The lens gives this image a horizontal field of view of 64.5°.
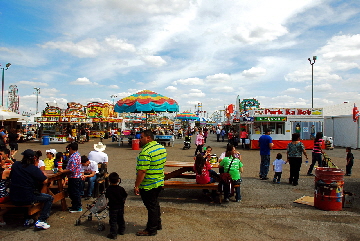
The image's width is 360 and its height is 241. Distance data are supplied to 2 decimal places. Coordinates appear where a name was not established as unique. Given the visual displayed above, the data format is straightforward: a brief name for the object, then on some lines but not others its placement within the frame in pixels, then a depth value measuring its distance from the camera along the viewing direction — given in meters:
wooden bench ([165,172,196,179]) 7.69
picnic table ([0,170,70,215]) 4.75
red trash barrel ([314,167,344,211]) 5.80
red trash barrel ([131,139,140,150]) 18.67
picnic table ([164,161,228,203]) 6.37
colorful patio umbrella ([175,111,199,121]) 43.72
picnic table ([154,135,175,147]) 21.13
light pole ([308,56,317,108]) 29.95
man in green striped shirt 4.40
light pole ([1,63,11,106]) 34.27
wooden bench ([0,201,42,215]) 4.71
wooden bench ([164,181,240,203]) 6.35
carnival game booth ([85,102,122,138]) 31.22
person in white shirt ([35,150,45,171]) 7.18
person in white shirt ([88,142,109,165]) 7.16
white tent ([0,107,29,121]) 23.02
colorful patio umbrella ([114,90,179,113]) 18.42
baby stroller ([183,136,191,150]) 19.31
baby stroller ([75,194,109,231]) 4.92
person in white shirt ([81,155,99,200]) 6.43
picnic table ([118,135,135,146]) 20.72
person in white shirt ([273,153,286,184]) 8.51
